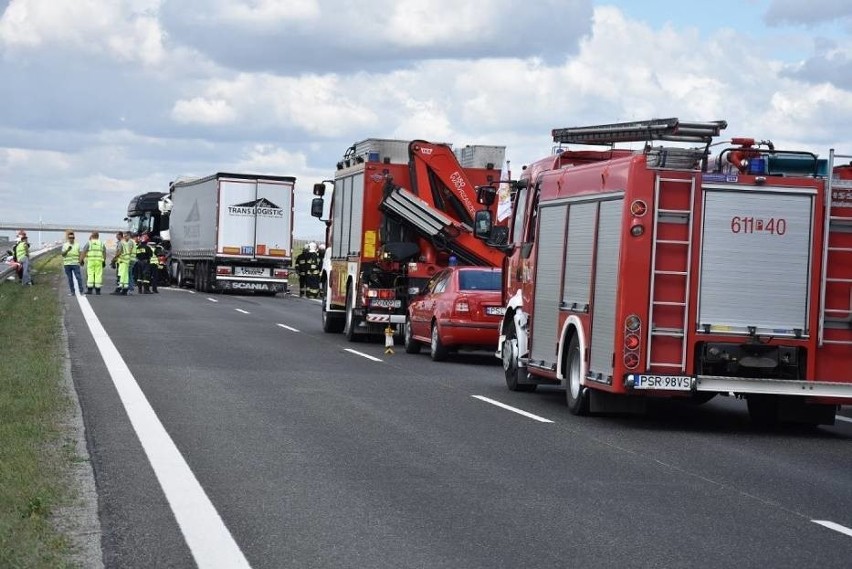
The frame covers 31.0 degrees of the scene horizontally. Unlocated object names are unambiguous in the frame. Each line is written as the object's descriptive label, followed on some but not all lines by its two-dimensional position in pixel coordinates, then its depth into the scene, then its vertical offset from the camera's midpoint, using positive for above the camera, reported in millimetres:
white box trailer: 48125 +833
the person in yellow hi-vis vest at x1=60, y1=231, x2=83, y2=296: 41188 -176
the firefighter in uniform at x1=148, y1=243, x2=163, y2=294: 45031 -335
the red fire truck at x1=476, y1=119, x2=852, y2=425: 14078 +66
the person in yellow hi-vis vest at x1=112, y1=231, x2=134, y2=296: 42844 -236
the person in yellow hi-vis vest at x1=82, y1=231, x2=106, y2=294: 42188 -265
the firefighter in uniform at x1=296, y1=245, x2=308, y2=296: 50375 -90
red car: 22312 -610
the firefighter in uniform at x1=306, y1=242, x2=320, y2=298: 50562 -315
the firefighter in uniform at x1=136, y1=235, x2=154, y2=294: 44688 -377
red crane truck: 26484 +741
